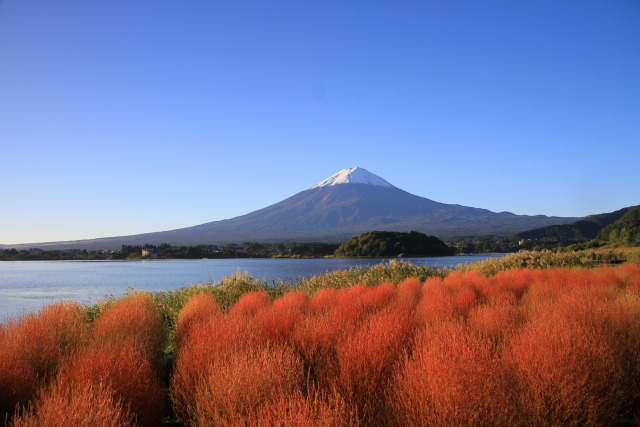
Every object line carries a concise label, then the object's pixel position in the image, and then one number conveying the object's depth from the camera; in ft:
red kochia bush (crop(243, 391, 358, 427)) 10.61
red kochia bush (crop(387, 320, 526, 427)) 11.83
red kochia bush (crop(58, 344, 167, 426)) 15.07
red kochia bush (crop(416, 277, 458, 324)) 24.99
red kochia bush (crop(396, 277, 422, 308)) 33.18
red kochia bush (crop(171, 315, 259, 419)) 16.87
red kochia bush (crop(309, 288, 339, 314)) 30.61
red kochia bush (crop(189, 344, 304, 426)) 13.14
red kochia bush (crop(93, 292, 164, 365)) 21.42
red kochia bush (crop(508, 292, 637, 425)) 13.76
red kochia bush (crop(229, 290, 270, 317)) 29.33
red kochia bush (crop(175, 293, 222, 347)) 25.98
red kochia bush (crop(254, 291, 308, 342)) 22.20
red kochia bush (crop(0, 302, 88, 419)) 15.74
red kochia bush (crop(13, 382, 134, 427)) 11.02
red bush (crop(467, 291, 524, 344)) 22.03
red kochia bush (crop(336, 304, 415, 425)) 14.96
